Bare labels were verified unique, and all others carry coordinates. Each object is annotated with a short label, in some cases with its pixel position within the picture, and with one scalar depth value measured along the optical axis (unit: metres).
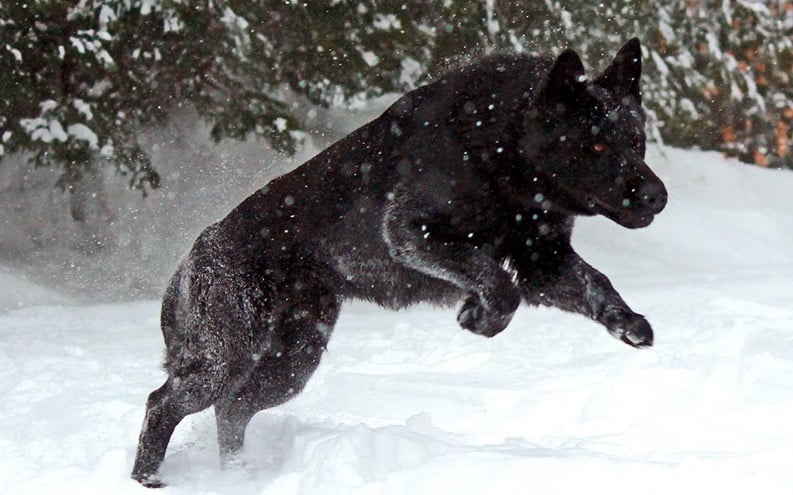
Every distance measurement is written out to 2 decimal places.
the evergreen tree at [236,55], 17.06
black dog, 7.73
